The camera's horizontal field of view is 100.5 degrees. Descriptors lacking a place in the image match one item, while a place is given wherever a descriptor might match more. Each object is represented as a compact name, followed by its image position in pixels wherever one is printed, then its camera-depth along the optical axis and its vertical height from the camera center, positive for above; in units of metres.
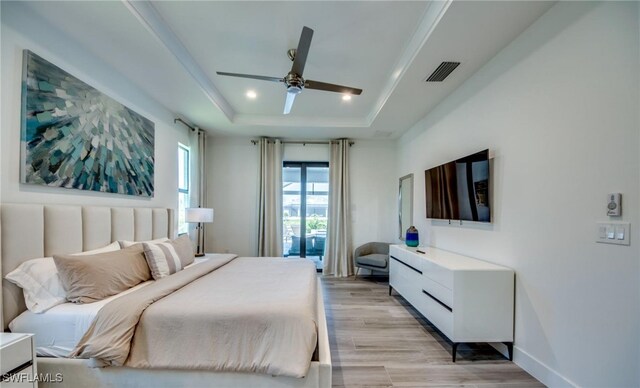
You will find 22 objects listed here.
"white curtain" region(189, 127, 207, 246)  4.50 +0.36
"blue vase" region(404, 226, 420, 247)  3.63 -0.54
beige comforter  1.56 -0.84
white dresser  2.23 -0.88
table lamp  3.88 -0.28
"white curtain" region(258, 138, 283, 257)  5.07 -0.04
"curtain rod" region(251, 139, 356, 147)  5.30 +1.11
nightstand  1.29 -0.84
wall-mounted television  2.54 +0.10
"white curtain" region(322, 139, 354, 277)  5.12 -0.36
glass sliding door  5.38 -0.22
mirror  4.56 -0.10
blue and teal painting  1.90 +0.52
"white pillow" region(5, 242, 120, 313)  1.68 -0.57
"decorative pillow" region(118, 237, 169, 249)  2.53 -0.46
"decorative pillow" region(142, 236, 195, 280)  2.43 -0.60
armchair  4.54 -1.05
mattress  1.64 -0.83
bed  1.60 -0.80
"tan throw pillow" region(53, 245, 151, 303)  1.80 -0.58
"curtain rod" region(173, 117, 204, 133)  4.01 +1.16
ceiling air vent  2.60 +1.31
